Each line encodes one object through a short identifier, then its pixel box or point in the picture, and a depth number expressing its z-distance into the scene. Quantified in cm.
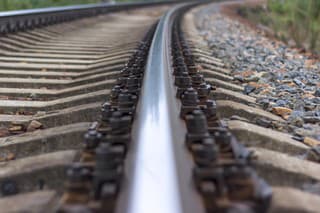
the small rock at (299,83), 368
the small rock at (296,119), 253
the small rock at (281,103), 296
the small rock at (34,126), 253
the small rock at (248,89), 338
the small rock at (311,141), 217
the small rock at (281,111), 277
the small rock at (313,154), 200
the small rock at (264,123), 244
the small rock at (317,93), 333
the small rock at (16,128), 257
